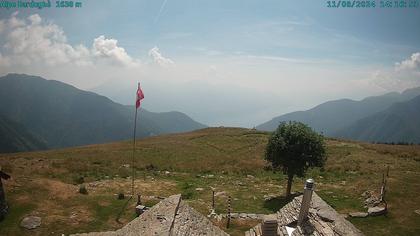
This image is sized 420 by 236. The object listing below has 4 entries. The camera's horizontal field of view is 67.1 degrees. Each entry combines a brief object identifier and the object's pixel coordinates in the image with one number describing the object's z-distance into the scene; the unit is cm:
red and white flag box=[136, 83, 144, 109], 3331
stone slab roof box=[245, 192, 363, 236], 1527
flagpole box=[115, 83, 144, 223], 3287
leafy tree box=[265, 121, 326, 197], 3186
